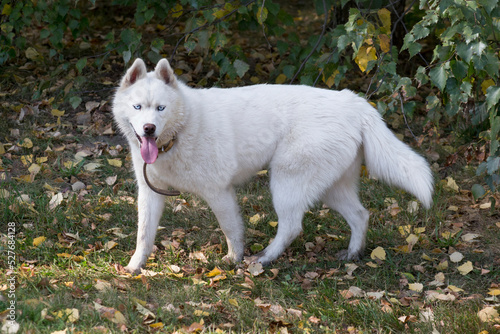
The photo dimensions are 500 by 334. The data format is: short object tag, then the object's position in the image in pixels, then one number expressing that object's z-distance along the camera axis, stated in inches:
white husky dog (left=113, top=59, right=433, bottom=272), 281.7
